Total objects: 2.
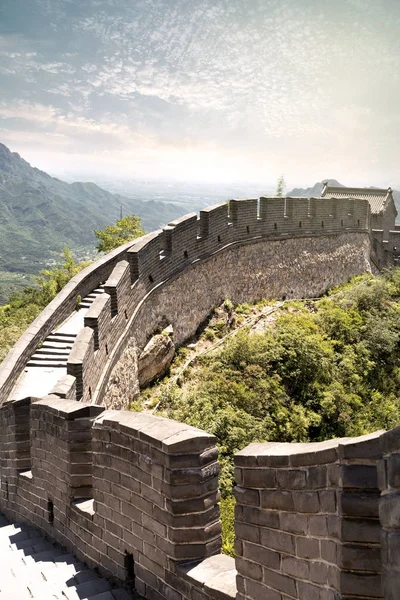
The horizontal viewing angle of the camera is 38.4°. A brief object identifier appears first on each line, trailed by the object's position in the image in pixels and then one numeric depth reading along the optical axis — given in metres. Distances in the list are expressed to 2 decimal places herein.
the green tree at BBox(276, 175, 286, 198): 31.05
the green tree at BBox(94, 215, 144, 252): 20.33
